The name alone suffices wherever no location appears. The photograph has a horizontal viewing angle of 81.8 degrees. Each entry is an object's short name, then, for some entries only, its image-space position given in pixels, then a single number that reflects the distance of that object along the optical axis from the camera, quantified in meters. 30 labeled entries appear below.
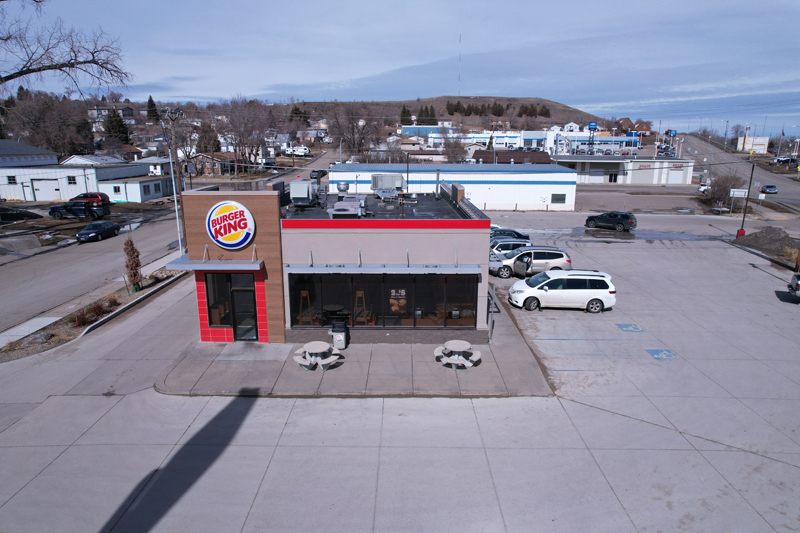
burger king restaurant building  14.50
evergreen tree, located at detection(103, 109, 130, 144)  87.69
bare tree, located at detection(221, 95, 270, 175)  74.94
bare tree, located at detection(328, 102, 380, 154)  95.38
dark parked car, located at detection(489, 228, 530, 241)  28.67
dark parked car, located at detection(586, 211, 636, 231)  35.62
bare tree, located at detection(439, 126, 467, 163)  80.44
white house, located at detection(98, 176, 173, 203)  48.25
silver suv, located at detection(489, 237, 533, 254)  25.42
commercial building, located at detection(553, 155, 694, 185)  69.12
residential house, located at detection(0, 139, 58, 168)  52.62
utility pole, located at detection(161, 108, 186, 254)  24.58
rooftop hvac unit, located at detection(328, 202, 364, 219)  15.54
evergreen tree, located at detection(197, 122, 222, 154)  76.25
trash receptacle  14.62
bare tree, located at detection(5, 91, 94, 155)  80.38
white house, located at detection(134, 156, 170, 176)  56.81
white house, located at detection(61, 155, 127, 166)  56.24
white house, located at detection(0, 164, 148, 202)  47.09
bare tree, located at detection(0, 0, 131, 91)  29.78
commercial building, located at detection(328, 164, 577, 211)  45.62
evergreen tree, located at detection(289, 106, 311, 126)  133.50
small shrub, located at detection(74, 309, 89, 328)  16.86
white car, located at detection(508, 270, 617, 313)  18.44
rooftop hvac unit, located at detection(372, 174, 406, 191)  20.81
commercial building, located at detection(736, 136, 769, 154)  127.31
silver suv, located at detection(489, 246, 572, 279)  22.80
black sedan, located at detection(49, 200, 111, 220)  38.25
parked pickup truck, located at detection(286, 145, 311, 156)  92.44
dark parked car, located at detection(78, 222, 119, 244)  31.23
